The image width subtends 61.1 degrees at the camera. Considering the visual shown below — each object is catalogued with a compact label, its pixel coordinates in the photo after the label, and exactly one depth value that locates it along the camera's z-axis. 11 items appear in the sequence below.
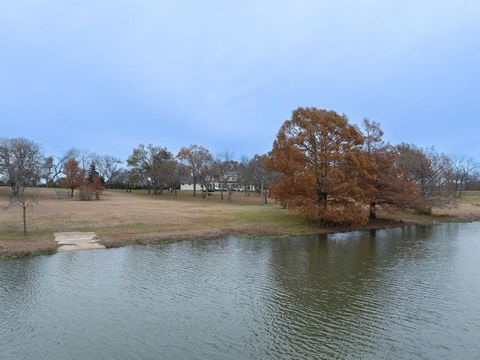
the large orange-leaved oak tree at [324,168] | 37.34
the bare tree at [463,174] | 97.62
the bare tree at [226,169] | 88.81
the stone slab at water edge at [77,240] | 26.48
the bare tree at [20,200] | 29.01
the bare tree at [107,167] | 124.06
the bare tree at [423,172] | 50.00
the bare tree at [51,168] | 96.88
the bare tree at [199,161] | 86.94
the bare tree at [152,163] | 89.88
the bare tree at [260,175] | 77.81
